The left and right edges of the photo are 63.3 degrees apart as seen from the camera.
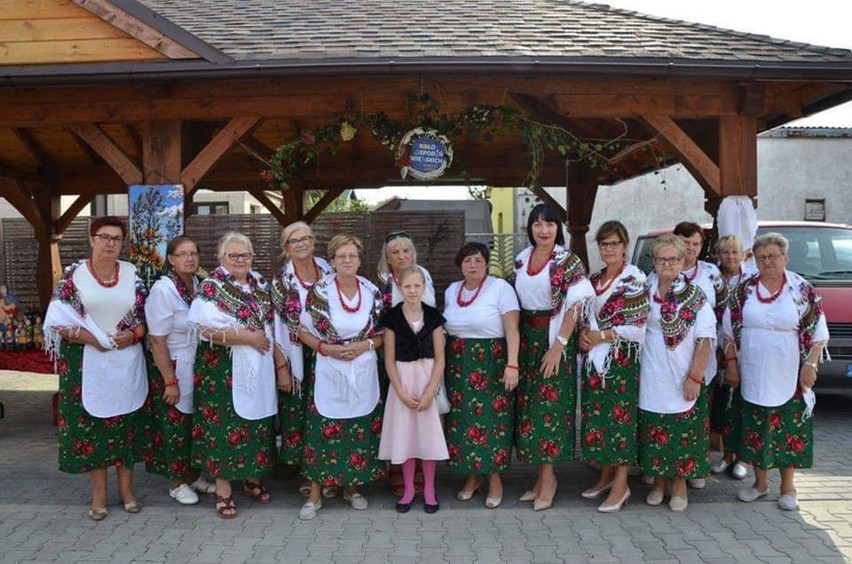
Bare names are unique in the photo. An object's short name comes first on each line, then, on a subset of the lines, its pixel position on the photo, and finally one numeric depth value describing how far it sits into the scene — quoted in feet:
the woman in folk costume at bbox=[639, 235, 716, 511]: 13.11
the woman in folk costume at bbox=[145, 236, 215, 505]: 13.44
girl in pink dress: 13.34
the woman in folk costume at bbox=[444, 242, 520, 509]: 13.56
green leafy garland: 17.17
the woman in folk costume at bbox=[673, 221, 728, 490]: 14.41
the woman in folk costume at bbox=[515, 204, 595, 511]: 13.30
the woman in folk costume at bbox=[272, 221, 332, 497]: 13.71
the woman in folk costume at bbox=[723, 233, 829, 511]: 13.32
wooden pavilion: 15.58
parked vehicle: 20.98
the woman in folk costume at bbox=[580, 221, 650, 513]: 13.12
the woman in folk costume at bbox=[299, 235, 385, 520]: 13.28
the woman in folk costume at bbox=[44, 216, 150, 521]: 12.98
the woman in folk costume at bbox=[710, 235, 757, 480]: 14.50
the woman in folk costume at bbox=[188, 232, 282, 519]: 13.11
